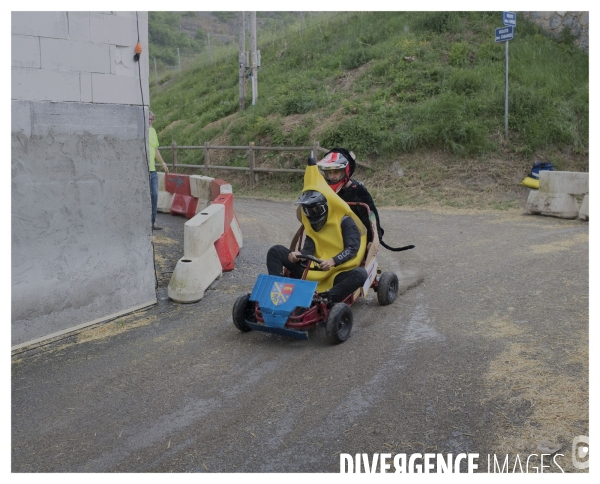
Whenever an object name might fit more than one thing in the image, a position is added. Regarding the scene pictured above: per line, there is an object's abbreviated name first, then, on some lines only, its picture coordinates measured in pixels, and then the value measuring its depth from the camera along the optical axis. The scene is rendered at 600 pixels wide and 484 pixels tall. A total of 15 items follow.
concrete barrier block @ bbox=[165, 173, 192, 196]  14.02
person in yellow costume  6.64
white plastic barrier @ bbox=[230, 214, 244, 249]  10.39
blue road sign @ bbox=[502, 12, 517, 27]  14.54
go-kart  6.04
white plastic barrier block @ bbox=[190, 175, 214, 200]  12.90
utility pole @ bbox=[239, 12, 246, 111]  23.17
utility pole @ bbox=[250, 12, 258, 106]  21.88
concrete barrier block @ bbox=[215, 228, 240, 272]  9.02
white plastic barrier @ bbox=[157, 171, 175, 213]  14.56
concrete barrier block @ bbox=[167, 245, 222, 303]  7.64
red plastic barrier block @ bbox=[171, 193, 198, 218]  13.85
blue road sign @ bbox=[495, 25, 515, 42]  14.77
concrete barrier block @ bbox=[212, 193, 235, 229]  9.70
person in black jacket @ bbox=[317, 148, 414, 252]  7.16
